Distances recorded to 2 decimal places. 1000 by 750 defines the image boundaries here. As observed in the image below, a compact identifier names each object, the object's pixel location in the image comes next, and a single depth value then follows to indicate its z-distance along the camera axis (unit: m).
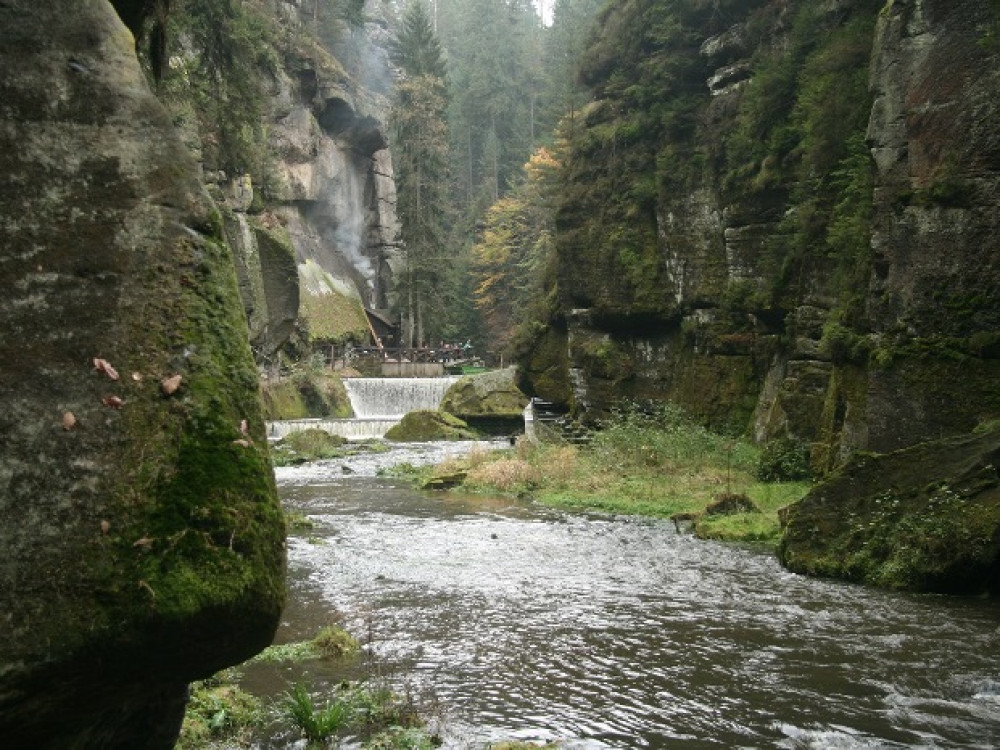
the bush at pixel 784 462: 16.38
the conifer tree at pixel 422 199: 53.81
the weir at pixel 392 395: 41.03
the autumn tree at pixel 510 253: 53.75
